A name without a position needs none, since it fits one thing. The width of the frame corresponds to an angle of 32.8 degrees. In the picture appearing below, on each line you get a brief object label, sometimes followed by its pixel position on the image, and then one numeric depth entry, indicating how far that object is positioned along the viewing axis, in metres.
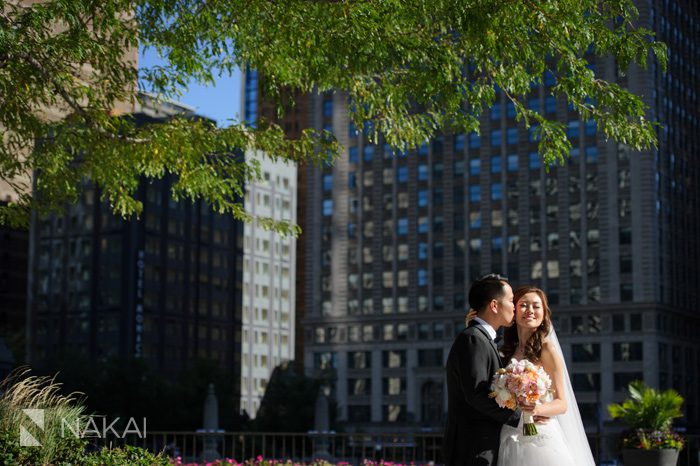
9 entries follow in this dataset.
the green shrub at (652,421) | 22.30
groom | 9.10
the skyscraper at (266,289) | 162.12
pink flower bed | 21.14
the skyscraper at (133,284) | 144.75
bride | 9.62
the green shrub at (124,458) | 14.31
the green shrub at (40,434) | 14.02
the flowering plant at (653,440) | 22.19
